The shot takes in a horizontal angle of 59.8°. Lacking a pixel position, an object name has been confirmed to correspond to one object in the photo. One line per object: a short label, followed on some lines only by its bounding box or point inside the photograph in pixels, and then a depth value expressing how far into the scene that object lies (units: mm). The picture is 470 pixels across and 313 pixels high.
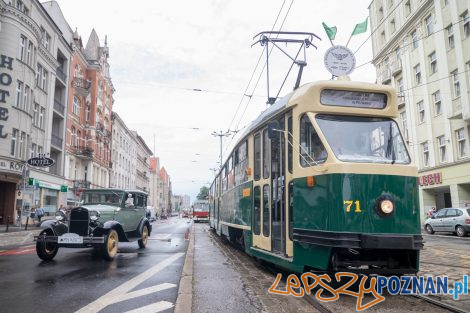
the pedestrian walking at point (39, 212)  27234
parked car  19494
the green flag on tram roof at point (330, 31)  12282
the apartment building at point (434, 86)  26344
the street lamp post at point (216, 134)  49078
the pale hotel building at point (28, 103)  26312
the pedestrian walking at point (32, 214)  28553
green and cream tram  6023
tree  132000
